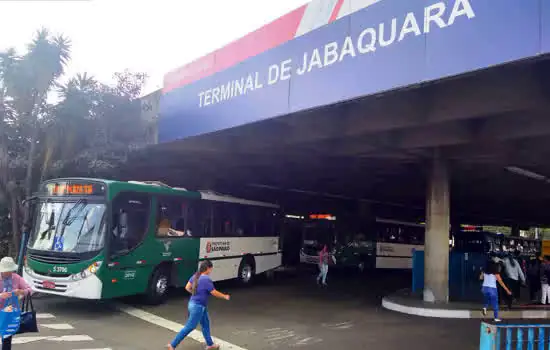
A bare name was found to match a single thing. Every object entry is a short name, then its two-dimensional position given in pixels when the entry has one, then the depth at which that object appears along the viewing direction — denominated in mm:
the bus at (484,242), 33375
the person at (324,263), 19062
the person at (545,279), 15391
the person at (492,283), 12188
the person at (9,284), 6656
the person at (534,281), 16906
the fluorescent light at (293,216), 27873
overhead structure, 8570
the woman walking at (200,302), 8141
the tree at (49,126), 16328
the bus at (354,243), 25922
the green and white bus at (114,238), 11344
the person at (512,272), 15422
